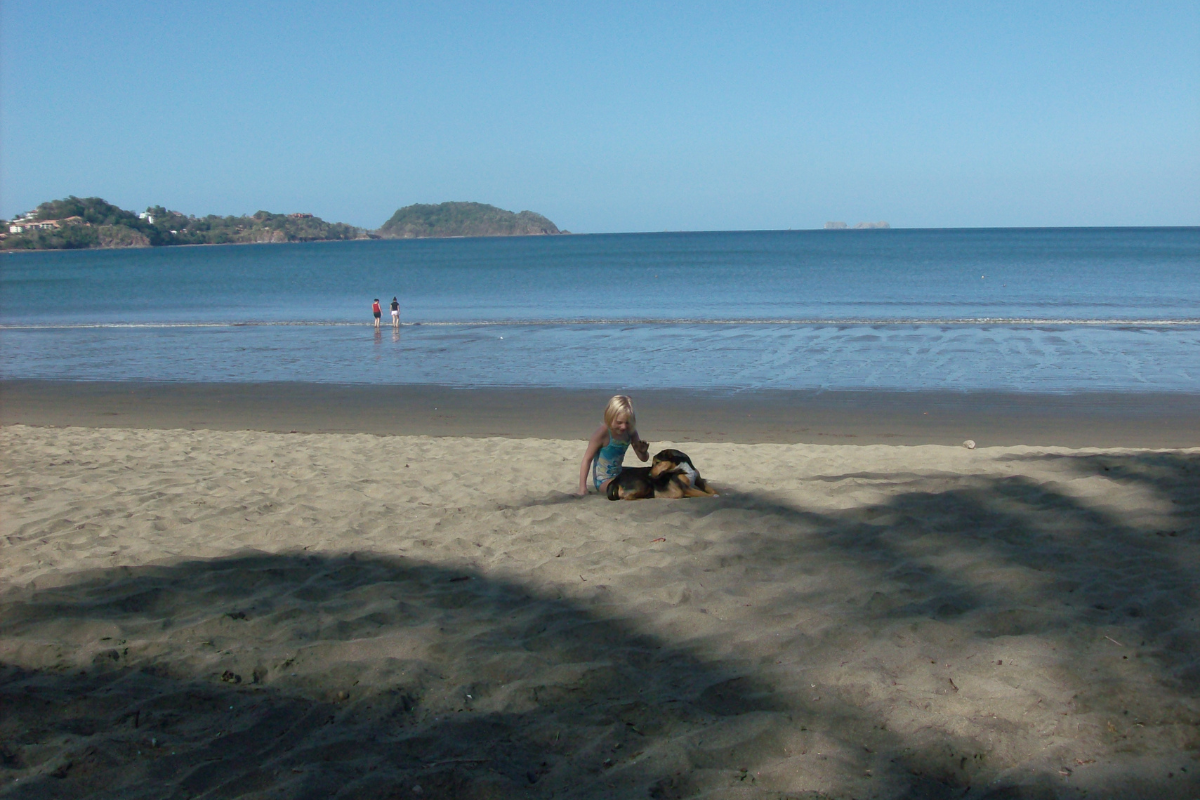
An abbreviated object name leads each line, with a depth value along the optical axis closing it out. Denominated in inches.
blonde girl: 262.7
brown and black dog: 260.2
